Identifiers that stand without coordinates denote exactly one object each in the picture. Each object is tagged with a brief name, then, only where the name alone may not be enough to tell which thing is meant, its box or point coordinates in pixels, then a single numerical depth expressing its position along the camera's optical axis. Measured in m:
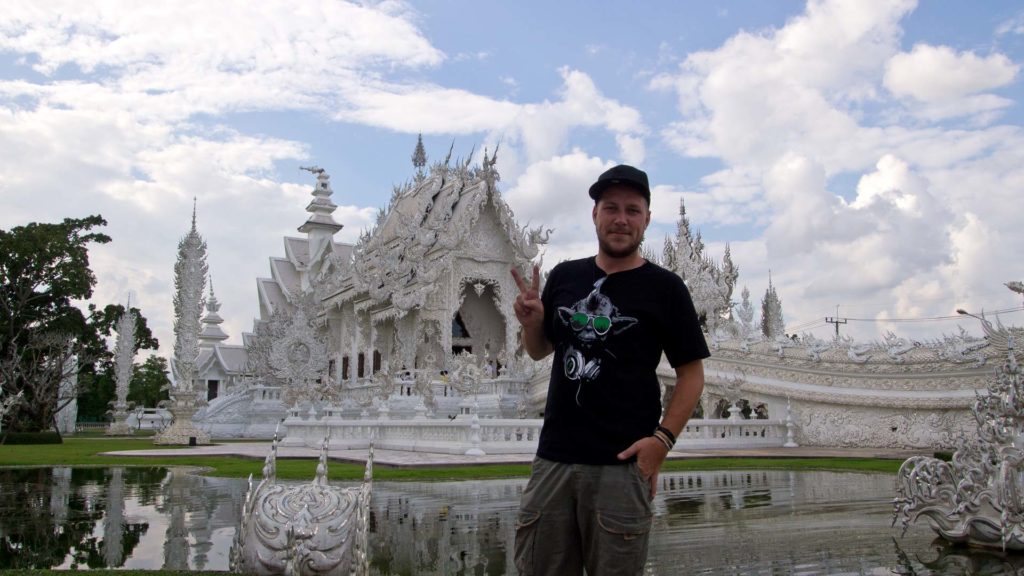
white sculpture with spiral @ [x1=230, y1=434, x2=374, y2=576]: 4.12
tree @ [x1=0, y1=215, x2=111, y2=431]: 27.33
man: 2.71
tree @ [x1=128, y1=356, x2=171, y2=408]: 59.84
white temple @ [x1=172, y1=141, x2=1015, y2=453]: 16.66
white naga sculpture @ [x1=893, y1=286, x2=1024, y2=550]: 5.30
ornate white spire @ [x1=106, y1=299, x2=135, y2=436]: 33.85
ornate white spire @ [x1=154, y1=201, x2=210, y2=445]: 23.27
